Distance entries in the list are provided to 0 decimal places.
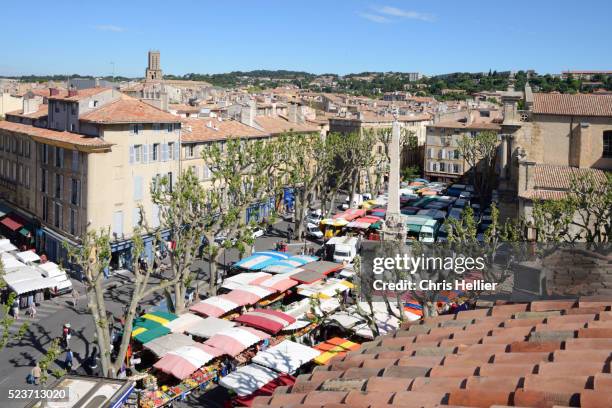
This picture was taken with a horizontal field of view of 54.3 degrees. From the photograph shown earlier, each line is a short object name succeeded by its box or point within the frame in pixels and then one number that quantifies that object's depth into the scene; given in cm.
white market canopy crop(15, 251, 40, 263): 3369
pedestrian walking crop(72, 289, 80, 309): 3010
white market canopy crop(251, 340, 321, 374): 1950
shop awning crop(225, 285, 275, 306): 2591
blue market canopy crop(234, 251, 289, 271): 3191
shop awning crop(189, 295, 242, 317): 2450
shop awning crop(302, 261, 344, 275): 3075
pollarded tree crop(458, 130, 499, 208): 5349
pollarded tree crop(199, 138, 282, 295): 2848
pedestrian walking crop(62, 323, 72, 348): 2423
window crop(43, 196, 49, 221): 3794
